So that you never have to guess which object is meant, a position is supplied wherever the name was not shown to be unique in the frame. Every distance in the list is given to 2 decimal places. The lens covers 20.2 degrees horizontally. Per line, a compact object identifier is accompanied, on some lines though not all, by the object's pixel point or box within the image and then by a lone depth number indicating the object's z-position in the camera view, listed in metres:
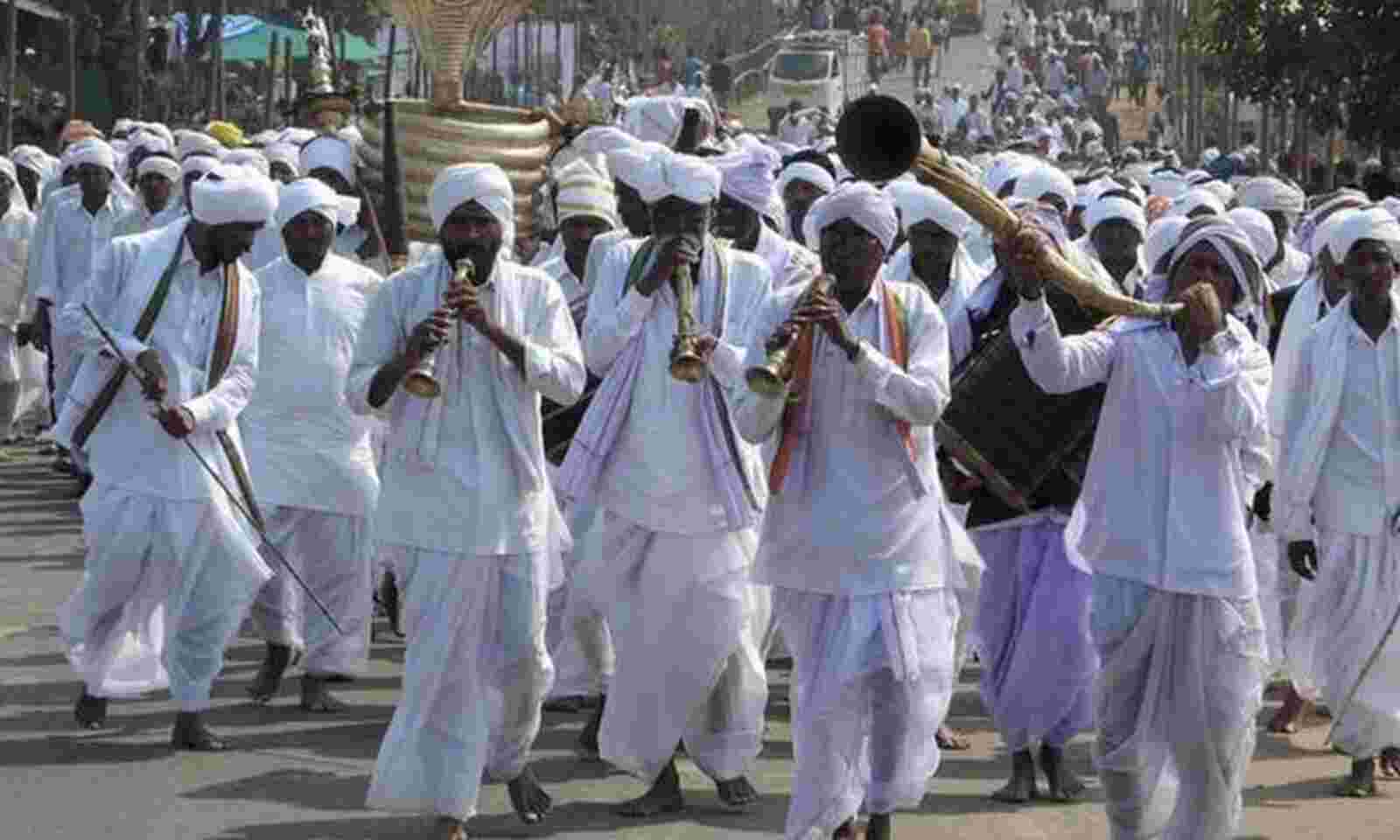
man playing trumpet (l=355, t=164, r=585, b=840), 11.66
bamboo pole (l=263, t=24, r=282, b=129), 39.28
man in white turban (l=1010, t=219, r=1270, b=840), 10.68
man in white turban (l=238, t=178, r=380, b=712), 14.47
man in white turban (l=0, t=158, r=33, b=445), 24.64
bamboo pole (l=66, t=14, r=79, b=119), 37.30
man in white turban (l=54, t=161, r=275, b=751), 13.38
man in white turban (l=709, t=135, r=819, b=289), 14.00
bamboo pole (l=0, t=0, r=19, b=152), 34.47
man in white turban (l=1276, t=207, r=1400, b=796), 13.08
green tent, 45.50
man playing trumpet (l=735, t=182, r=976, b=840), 11.03
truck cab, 70.69
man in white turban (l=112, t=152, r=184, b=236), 20.38
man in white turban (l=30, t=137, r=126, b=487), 22.08
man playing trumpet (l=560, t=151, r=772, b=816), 12.41
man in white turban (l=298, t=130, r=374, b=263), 16.81
